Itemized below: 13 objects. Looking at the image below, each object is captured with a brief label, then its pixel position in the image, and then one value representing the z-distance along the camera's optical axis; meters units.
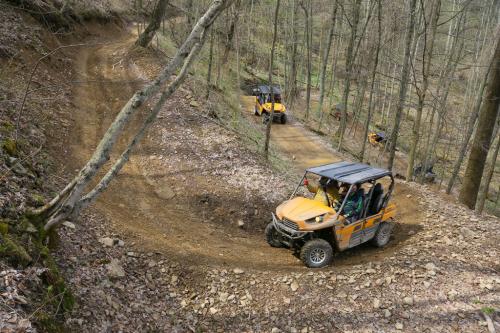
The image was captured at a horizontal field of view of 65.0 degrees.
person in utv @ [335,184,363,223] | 8.32
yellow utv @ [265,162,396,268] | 7.91
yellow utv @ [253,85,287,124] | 24.64
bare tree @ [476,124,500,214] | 17.43
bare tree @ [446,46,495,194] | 18.50
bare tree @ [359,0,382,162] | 17.32
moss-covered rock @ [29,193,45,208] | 6.20
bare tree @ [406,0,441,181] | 13.14
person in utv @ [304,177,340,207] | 8.67
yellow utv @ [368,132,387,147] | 30.72
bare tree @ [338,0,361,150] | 20.44
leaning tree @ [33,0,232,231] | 5.31
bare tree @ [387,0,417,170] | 13.89
